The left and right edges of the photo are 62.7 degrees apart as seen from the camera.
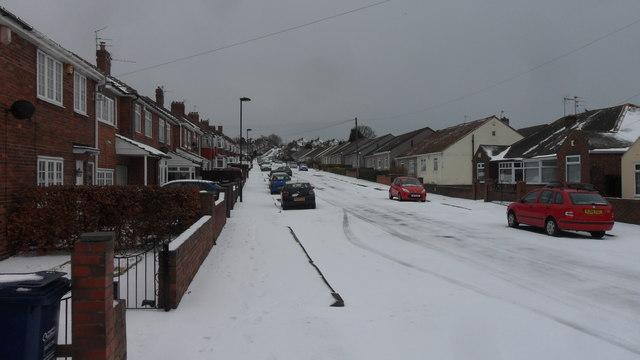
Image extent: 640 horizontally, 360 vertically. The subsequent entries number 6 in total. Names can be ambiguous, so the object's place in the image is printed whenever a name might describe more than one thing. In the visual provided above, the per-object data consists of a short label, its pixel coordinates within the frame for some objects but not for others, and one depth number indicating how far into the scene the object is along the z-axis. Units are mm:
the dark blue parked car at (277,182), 38094
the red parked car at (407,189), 31672
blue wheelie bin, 3668
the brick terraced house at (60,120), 11422
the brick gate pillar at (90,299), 4234
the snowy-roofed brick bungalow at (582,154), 26688
